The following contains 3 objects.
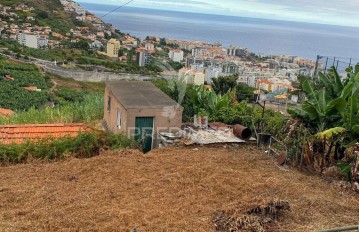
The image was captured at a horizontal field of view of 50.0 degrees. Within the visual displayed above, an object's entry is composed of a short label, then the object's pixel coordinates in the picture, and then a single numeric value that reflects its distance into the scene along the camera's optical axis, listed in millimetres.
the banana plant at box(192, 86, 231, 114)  12875
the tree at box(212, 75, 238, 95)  23484
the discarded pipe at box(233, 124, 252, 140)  10594
